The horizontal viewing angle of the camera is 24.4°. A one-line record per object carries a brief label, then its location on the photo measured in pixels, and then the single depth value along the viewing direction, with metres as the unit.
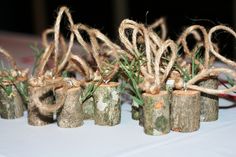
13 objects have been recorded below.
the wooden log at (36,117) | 0.61
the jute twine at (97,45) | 0.58
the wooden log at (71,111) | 0.59
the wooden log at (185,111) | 0.56
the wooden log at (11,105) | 0.64
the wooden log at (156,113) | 0.55
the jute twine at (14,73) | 0.64
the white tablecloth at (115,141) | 0.51
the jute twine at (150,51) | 0.55
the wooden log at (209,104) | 0.60
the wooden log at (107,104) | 0.60
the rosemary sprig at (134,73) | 0.57
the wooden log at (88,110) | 0.62
